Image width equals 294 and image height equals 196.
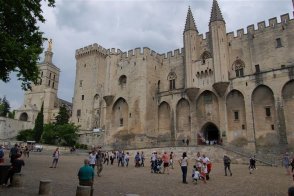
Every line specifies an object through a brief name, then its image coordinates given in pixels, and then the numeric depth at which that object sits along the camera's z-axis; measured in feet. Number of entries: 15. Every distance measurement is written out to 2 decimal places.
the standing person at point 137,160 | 55.97
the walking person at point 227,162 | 40.93
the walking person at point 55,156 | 46.20
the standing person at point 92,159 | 38.20
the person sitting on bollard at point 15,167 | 26.09
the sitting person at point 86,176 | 22.21
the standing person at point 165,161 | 44.87
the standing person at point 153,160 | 45.92
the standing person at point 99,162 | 39.50
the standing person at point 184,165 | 33.40
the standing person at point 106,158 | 64.64
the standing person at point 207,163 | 36.94
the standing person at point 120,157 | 58.97
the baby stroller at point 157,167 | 45.49
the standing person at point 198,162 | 36.32
